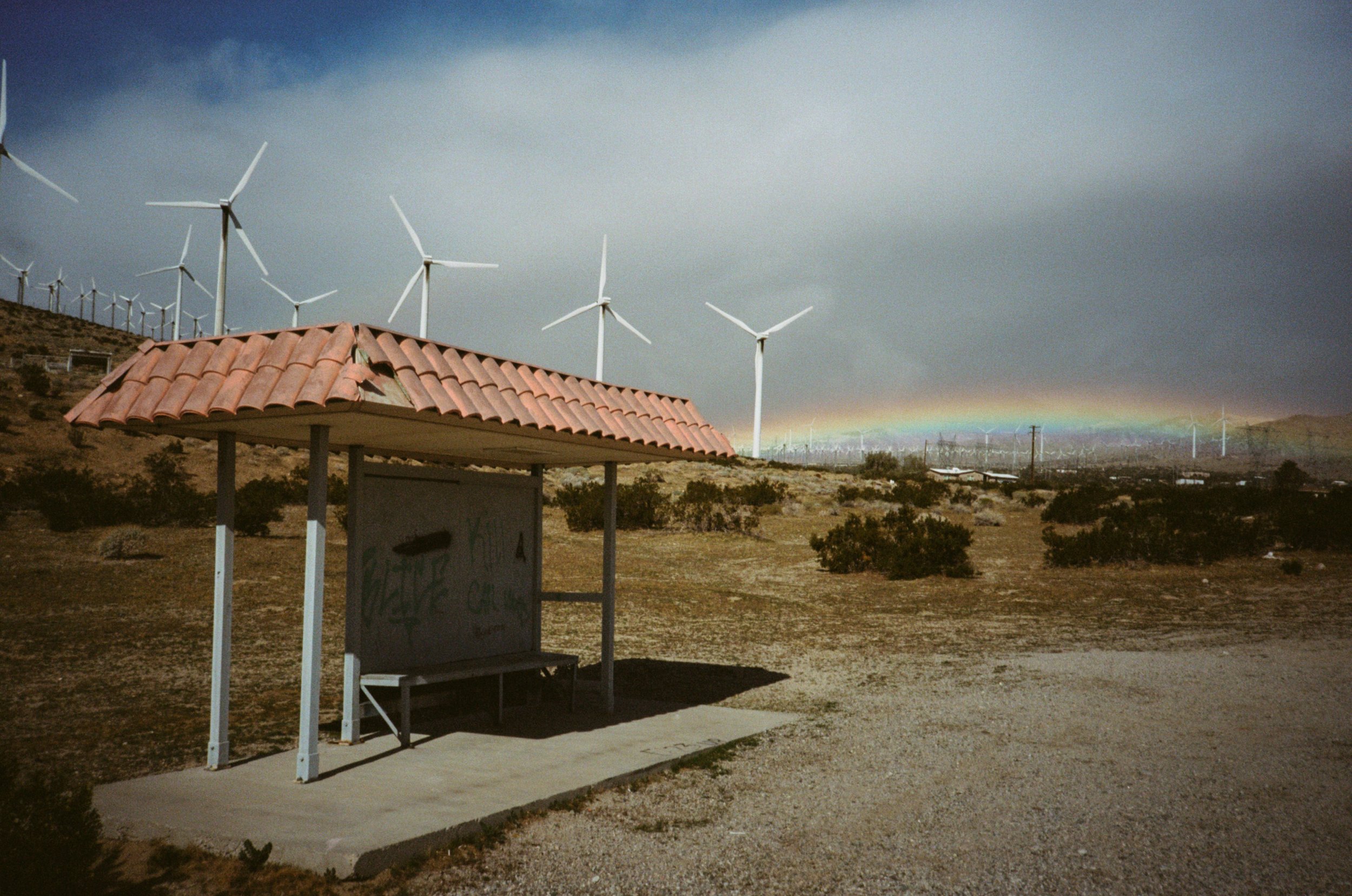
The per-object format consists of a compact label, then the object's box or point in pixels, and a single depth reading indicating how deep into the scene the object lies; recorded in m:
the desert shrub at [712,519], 34.78
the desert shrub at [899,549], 24.44
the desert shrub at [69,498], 25.78
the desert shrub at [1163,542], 25.22
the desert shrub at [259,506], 26.75
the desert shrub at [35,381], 48.19
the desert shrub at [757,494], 42.94
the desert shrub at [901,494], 47.44
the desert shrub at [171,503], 27.73
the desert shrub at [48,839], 4.41
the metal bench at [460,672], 8.12
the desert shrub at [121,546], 21.23
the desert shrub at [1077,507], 38.28
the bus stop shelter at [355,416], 6.30
